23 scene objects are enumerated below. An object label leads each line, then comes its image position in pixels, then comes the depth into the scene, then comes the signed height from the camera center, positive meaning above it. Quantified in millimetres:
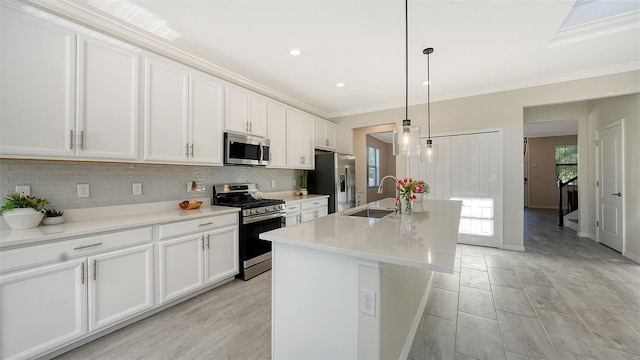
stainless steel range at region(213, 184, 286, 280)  2893 -503
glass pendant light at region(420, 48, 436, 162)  2770 +1120
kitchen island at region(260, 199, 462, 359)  1191 -578
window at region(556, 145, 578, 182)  8109 +643
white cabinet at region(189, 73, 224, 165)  2686 +728
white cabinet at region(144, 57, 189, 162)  2314 +701
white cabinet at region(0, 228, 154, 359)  1492 -758
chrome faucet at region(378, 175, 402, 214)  2430 -249
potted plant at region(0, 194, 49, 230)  1662 -207
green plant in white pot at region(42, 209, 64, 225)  1876 -278
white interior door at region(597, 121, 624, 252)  3691 -90
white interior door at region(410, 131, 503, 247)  4035 +37
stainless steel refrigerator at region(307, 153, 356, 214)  4582 +25
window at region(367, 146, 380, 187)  7754 +506
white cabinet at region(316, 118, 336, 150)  4850 +977
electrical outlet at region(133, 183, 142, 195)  2477 -72
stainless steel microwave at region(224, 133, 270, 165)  3020 +425
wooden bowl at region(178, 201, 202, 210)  2750 -273
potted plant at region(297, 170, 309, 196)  4773 +25
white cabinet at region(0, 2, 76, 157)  1610 +681
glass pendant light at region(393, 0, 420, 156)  2162 +376
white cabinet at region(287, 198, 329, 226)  3689 -466
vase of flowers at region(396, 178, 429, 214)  2350 -96
